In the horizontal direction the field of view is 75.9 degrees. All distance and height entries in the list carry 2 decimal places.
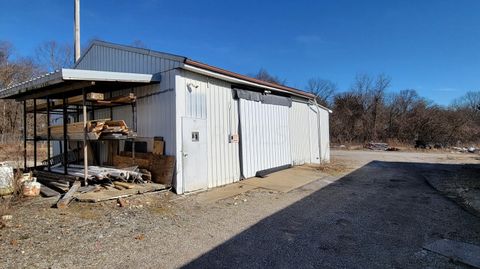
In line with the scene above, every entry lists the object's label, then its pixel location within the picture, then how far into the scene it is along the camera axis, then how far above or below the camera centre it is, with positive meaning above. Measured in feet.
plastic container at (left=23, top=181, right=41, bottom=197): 21.58 -3.12
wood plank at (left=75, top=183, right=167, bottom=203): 20.06 -3.48
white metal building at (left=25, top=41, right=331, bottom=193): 24.32 +2.43
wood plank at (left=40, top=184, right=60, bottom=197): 21.68 -3.45
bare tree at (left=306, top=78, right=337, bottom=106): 132.69 +17.38
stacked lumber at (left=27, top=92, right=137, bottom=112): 23.68 +3.75
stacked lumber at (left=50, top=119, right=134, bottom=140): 23.40 +1.02
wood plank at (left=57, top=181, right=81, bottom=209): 18.88 -3.44
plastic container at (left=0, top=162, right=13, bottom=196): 21.20 -2.40
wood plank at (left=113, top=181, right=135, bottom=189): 22.67 -3.13
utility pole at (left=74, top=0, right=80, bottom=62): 43.21 +16.58
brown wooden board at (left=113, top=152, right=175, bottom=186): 24.11 -1.80
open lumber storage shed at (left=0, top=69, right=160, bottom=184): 21.74 +4.64
